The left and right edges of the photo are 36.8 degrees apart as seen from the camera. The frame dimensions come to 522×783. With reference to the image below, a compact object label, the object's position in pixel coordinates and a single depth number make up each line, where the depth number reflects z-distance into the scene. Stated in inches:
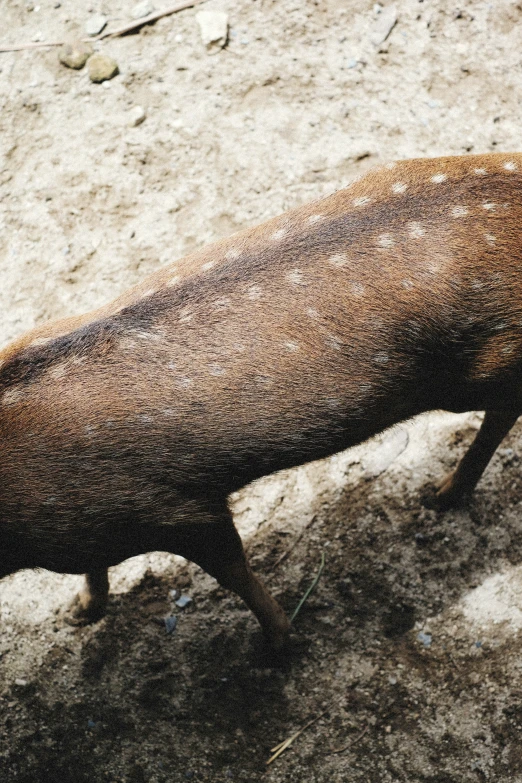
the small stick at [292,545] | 135.5
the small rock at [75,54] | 176.2
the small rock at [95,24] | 177.6
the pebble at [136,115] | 171.6
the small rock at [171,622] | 130.5
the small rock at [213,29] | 175.9
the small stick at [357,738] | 119.5
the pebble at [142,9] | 178.9
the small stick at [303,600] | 130.6
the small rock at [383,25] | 173.8
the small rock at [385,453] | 140.9
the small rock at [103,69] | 174.2
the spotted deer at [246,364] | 92.3
